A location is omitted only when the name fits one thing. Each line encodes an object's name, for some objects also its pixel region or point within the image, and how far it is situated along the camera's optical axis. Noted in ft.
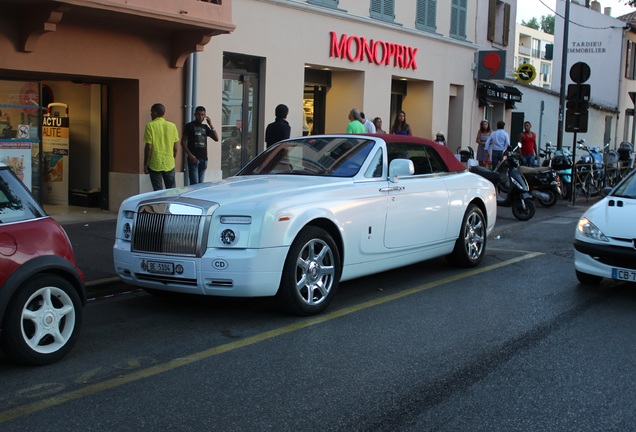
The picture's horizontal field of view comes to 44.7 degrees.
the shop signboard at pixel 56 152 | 47.39
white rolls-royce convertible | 21.17
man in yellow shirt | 39.96
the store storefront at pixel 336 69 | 51.55
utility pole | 71.69
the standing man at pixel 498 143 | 67.36
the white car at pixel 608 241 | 25.14
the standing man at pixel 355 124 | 49.78
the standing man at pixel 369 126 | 55.98
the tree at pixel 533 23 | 389.03
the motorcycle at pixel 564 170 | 62.80
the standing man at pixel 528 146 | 71.72
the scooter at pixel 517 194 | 49.24
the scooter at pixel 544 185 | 57.26
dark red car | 16.80
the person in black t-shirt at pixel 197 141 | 42.65
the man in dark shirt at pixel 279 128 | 41.78
